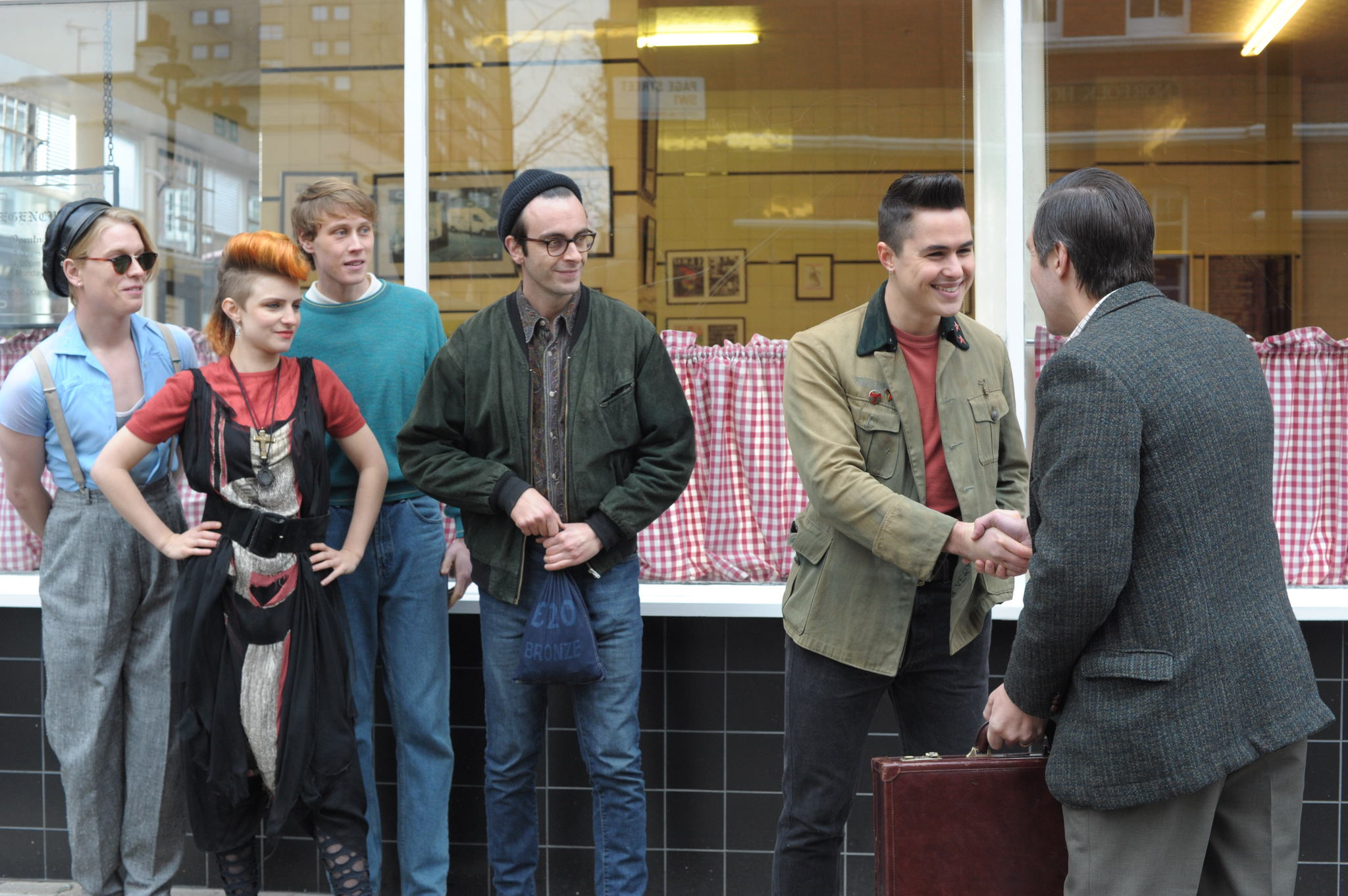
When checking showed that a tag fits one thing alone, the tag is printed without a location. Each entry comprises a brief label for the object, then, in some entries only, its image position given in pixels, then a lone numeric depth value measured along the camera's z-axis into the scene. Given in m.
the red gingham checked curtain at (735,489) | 4.22
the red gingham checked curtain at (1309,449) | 4.05
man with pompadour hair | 2.73
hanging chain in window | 4.83
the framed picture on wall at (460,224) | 4.56
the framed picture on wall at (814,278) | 4.68
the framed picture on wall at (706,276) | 4.67
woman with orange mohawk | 3.02
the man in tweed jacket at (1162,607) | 1.94
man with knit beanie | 3.09
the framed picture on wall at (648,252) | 4.77
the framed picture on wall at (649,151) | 4.84
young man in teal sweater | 3.46
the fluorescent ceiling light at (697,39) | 4.79
